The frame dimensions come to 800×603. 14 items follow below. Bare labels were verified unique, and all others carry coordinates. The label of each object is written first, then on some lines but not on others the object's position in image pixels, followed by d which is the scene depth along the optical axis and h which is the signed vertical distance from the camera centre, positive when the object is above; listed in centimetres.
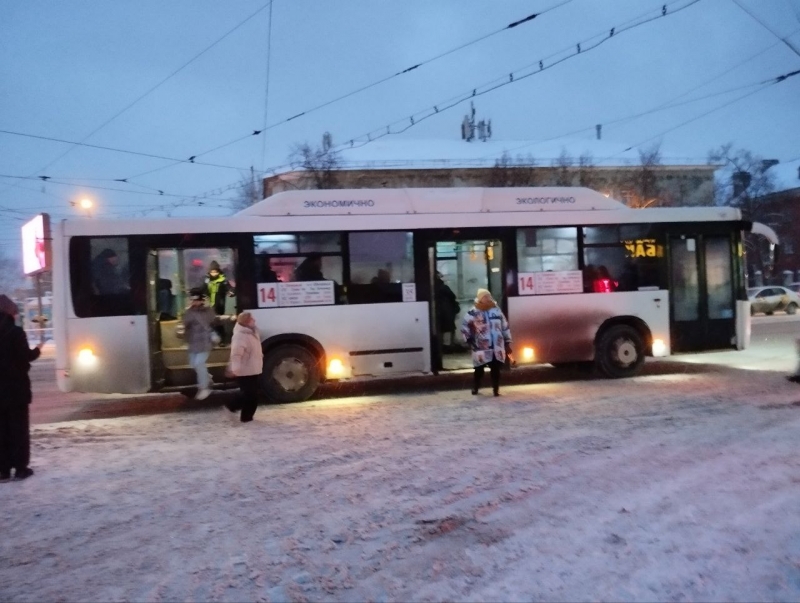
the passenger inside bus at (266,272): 1140 +54
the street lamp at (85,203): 2638 +420
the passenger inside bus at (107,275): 1088 +57
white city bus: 1091 +32
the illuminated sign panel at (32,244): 1875 +238
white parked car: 3388 -75
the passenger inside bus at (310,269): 1159 +58
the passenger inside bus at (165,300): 1158 +15
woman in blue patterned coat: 1089 -59
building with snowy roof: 3822 +730
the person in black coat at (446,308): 1240 -19
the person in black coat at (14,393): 685 -77
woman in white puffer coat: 965 -76
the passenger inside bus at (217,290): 1184 +29
